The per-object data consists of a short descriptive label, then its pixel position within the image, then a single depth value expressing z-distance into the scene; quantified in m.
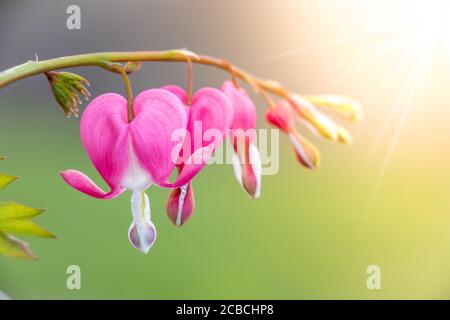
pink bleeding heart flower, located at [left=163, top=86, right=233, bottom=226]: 0.23
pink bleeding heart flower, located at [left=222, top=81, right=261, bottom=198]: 0.23
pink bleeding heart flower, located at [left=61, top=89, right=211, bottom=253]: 0.22
